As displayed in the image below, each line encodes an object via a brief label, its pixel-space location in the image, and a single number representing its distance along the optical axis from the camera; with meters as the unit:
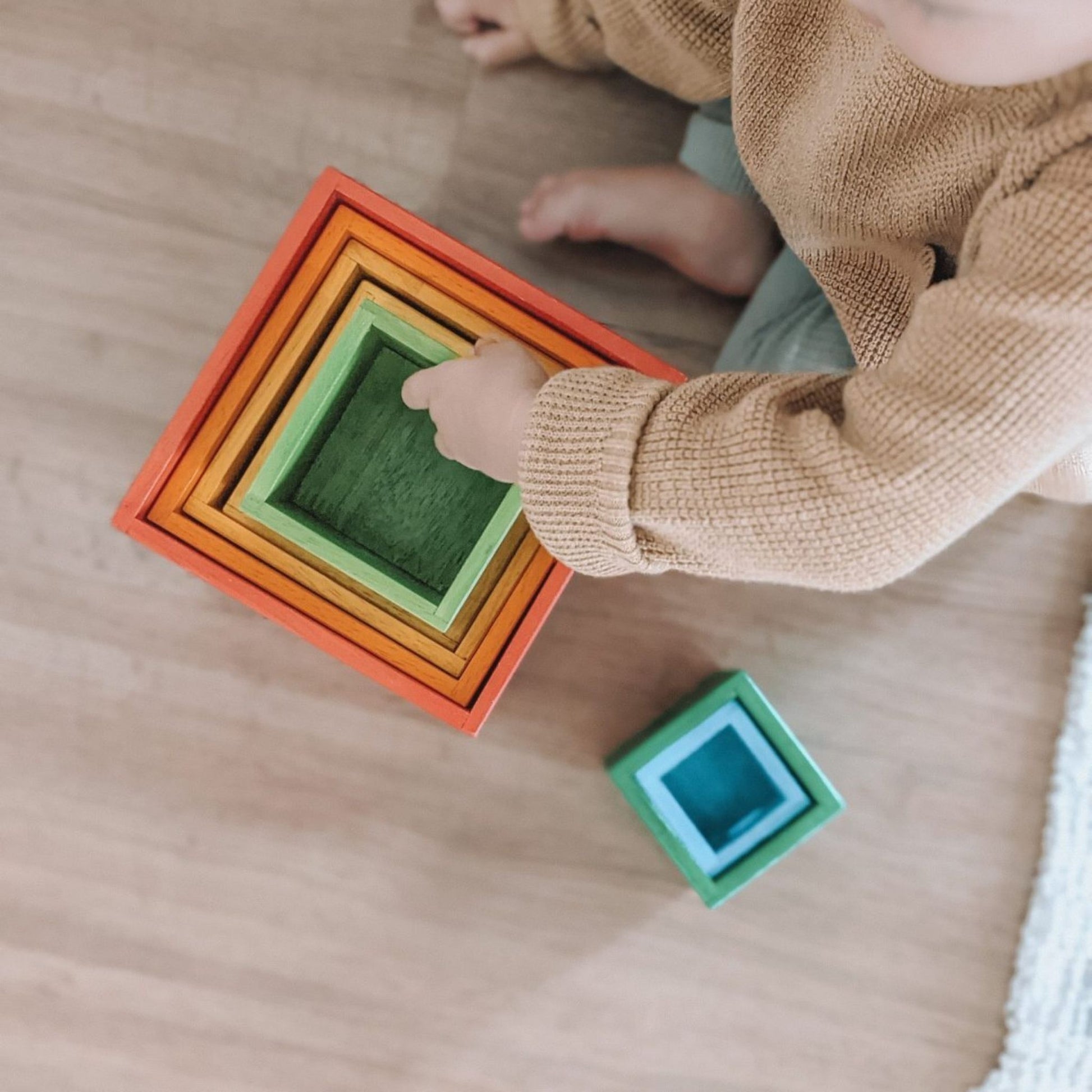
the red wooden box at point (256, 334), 0.47
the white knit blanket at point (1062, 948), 0.68
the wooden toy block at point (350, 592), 0.48
